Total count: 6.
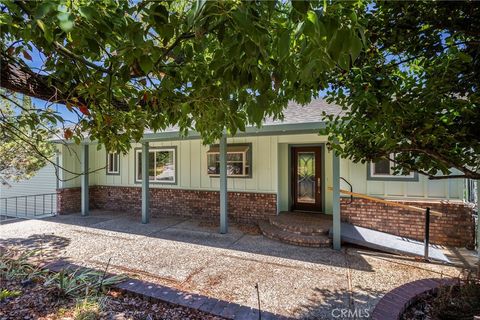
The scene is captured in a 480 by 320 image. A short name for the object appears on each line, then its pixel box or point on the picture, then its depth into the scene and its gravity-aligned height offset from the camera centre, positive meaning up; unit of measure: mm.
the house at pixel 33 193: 9789 -1196
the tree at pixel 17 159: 7298 +270
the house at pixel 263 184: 5887 -560
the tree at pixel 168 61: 964 +631
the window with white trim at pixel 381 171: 6477 -163
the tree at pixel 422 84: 1833 +640
